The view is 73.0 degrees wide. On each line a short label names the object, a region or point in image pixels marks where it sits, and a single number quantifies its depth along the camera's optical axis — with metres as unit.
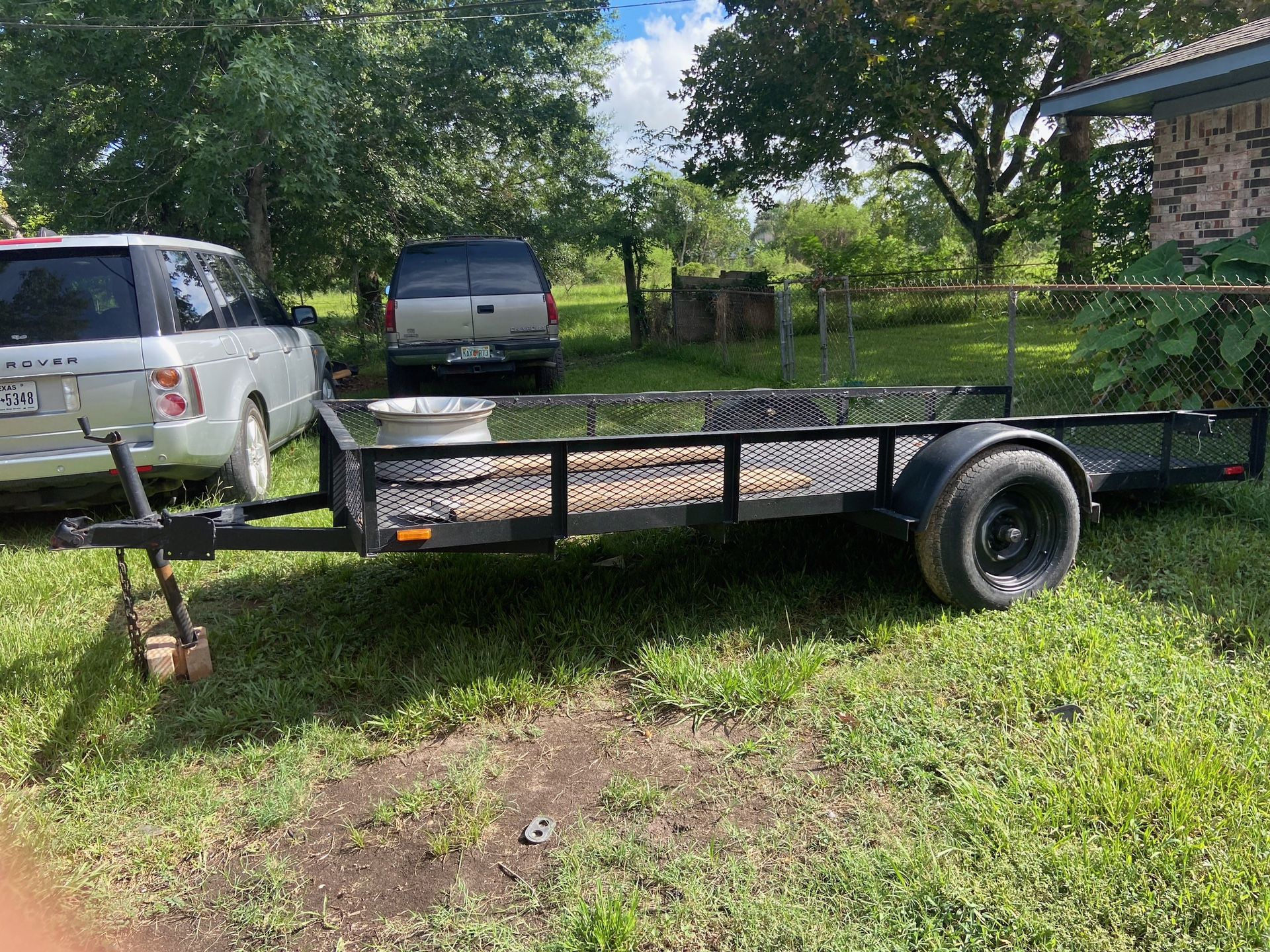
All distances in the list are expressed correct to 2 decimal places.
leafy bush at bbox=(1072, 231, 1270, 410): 6.82
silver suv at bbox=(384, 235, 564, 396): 9.32
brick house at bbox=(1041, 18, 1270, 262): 7.47
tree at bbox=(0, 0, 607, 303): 9.66
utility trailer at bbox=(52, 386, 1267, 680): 3.07
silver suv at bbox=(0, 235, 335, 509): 4.78
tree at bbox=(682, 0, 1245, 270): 14.27
